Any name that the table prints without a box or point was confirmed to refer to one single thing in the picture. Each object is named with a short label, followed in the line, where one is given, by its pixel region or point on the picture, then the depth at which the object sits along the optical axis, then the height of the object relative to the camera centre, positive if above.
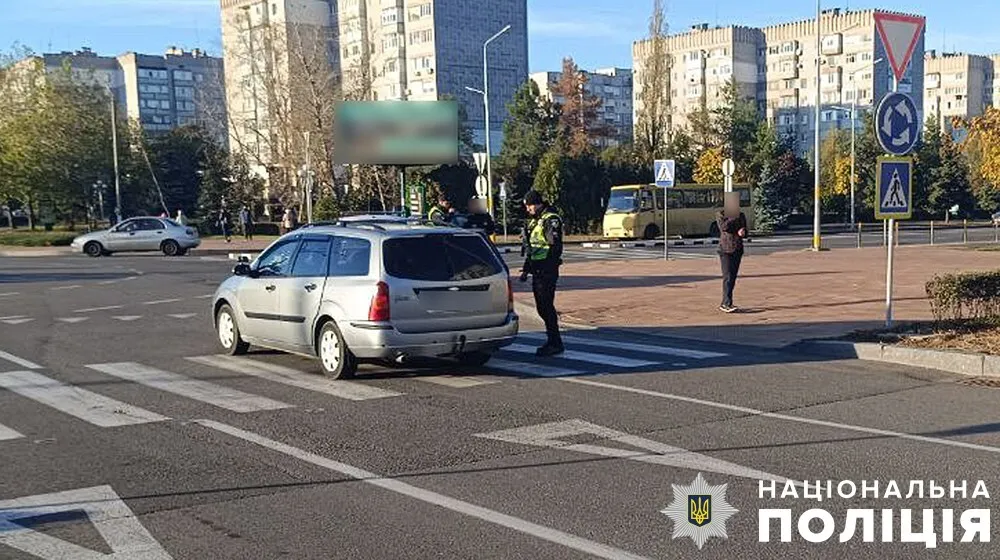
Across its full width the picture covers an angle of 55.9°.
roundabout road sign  11.73 +0.79
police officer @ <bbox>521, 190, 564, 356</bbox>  11.43 -0.79
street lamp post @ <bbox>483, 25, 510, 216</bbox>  33.73 +1.36
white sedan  37.66 -1.04
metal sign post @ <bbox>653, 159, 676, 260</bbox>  25.77 +0.62
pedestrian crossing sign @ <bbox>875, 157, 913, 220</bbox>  11.97 -0.01
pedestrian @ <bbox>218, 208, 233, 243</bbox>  47.50 -0.69
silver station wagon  9.61 -0.97
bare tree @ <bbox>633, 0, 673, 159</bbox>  61.41 +6.92
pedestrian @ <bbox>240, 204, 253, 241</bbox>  48.34 -0.75
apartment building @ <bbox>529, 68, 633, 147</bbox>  141.50 +16.19
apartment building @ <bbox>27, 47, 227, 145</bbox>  134.50 +18.76
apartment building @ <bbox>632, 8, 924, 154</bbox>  100.62 +13.82
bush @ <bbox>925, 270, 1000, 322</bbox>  11.66 -1.37
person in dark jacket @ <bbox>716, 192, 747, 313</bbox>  14.94 -0.82
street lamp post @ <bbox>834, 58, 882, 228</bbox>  64.50 +0.66
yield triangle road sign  11.35 +1.86
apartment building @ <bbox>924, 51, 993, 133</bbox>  130.50 +14.27
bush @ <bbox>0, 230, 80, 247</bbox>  46.22 -1.17
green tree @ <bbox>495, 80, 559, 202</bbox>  58.31 +4.23
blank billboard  22.16 +1.70
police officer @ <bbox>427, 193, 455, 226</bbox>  17.94 -0.19
